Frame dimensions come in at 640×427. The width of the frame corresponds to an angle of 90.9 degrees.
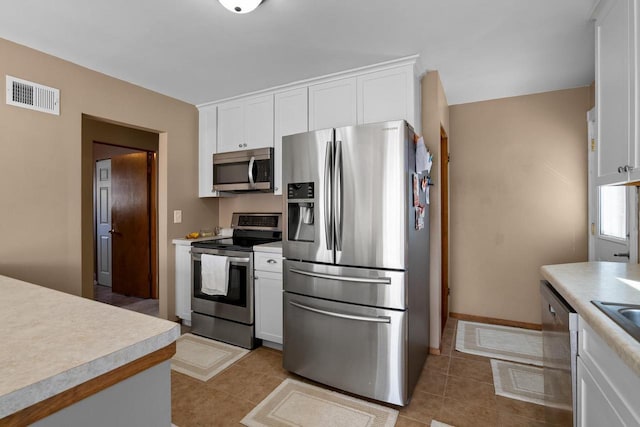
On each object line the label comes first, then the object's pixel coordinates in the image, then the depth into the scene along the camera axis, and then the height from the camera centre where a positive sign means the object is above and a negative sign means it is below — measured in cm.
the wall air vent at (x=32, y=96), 221 +87
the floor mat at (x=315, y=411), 187 -125
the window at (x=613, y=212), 241 -1
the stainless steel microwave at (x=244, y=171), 312 +44
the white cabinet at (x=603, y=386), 84 -54
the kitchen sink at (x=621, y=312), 97 -34
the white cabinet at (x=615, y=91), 144 +60
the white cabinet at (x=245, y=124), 316 +93
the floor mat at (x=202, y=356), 246 -123
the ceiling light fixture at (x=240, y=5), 171 +115
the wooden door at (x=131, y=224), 429 -15
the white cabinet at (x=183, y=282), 327 -73
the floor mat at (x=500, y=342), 268 -122
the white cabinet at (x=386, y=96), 248 +94
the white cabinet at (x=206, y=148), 355 +74
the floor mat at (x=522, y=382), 160 -124
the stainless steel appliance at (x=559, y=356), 123 -65
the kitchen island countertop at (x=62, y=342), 62 -32
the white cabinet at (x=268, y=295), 270 -72
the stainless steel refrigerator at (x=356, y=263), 197 -34
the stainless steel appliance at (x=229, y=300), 281 -81
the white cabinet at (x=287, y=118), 294 +90
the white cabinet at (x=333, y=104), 270 +95
